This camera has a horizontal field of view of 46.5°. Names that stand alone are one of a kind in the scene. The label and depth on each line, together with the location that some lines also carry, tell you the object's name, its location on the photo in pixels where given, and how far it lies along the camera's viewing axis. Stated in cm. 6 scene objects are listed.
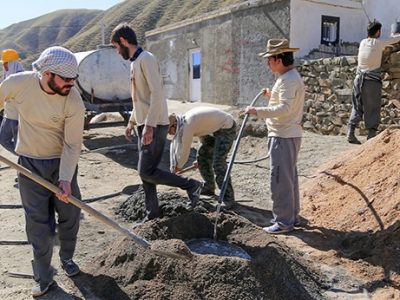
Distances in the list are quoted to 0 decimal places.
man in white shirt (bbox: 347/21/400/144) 723
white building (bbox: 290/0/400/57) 1147
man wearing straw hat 411
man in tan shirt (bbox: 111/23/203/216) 401
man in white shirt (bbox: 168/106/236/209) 466
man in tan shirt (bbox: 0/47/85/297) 290
